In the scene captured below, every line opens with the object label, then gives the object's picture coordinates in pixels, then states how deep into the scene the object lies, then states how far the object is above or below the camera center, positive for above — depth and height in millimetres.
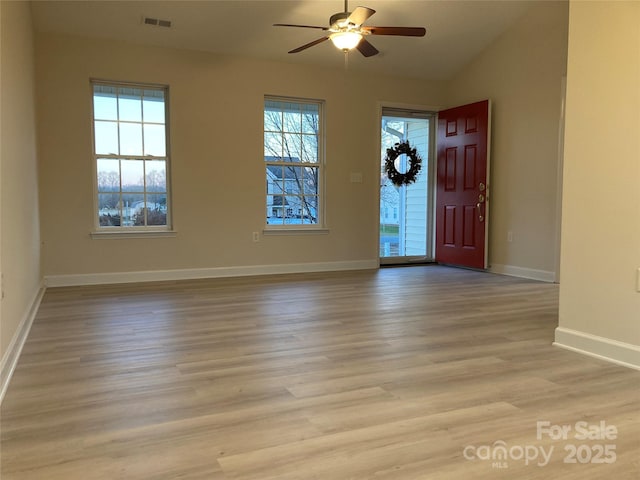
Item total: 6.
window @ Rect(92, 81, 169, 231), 5395 +522
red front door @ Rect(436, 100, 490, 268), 6203 +262
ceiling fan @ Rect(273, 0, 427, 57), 3857 +1370
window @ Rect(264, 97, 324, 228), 6180 +542
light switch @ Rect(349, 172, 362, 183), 6520 +362
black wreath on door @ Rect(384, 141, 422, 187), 7059 +581
